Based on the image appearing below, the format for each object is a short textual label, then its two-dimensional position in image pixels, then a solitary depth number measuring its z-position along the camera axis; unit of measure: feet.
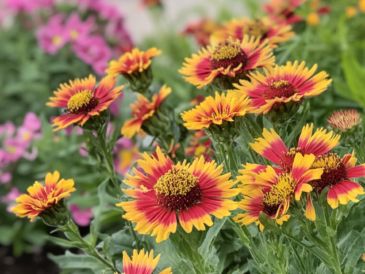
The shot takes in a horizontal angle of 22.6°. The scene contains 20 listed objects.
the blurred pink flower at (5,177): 4.26
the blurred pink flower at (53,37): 4.75
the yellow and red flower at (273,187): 1.97
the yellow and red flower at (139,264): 2.09
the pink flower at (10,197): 4.18
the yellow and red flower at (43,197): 2.29
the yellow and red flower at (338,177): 1.99
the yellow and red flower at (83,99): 2.45
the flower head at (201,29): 4.65
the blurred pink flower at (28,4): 5.16
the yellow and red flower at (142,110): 2.75
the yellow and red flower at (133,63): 2.71
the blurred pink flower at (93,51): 4.65
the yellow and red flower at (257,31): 2.98
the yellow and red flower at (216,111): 2.20
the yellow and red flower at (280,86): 2.23
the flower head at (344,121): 2.41
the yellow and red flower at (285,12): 3.59
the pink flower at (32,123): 4.30
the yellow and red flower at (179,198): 2.03
